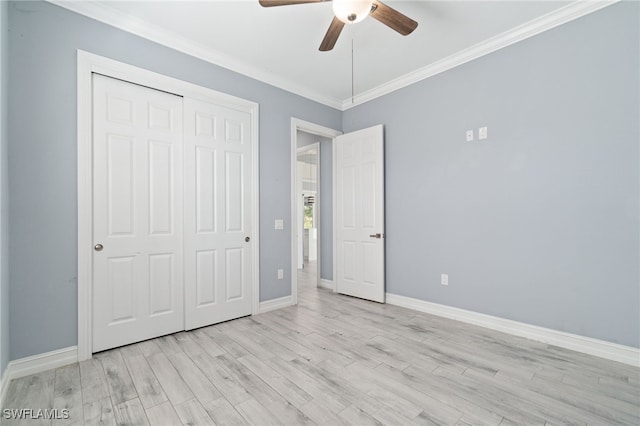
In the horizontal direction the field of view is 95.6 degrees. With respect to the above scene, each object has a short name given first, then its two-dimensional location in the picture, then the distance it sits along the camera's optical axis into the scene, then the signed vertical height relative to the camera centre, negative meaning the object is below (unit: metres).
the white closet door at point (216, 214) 3.00 +0.02
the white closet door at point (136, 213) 2.49 +0.03
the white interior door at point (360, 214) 3.93 +0.01
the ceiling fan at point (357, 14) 1.85 +1.43
